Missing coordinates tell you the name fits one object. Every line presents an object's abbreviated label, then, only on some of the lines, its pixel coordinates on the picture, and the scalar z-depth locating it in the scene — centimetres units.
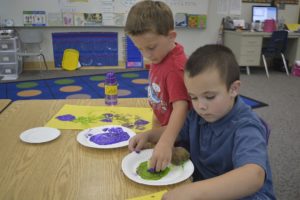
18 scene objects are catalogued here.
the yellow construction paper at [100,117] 108
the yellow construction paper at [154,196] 67
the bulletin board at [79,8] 441
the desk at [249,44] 454
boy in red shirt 90
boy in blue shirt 65
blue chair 452
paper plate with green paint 73
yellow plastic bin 478
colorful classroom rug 335
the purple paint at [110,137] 93
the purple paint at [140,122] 111
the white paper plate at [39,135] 93
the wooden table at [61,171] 69
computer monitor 502
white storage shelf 419
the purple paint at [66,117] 113
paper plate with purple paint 91
